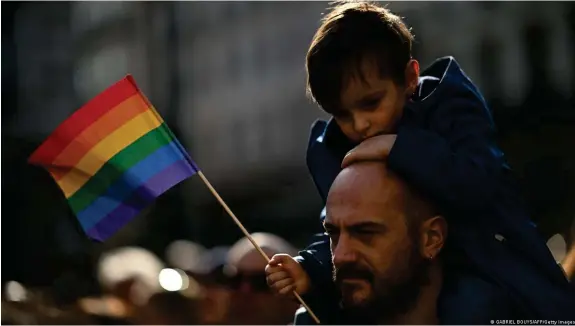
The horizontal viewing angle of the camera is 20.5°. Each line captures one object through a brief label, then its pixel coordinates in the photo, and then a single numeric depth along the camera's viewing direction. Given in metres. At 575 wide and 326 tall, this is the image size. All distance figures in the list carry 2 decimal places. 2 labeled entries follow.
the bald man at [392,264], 2.45
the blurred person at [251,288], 2.89
